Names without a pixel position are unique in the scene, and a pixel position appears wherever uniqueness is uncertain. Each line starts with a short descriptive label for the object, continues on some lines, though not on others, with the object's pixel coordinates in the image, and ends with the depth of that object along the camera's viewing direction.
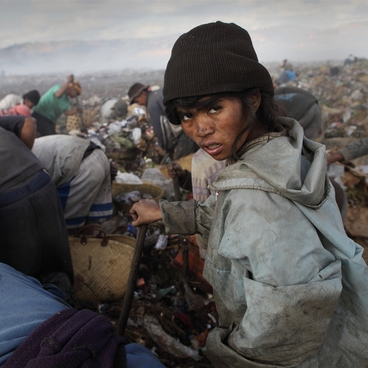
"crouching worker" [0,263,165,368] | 0.83
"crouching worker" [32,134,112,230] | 3.10
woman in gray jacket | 0.98
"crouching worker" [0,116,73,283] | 1.98
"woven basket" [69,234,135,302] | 2.82
